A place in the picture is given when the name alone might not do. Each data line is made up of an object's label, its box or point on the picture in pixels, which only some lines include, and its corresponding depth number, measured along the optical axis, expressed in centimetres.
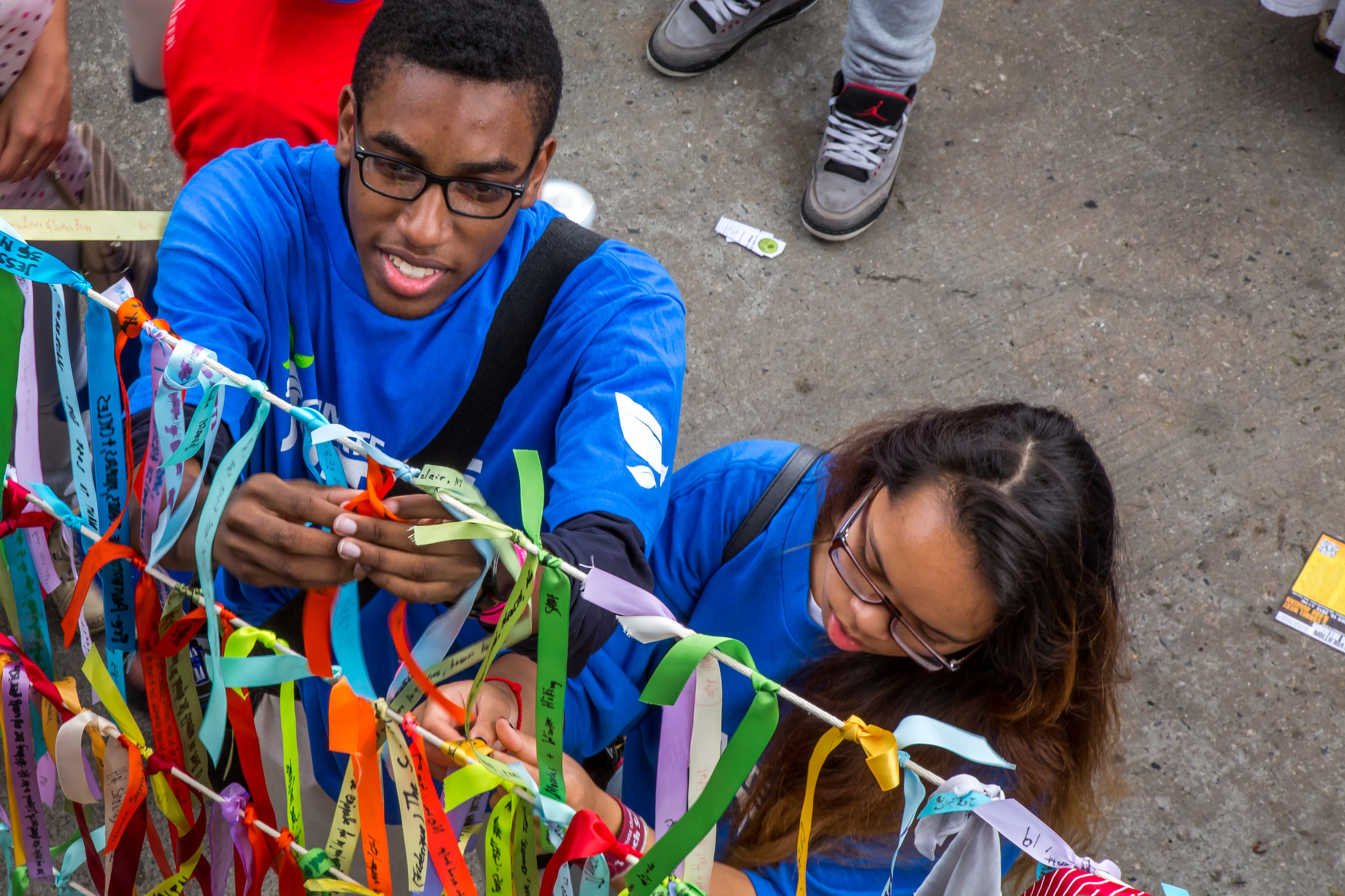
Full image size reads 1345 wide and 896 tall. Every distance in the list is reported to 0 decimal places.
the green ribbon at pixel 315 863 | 211
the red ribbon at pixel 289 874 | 213
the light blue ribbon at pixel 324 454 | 199
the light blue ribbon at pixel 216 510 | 201
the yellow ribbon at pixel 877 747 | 196
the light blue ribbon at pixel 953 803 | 197
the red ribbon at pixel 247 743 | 211
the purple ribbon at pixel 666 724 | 196
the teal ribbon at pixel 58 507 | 213
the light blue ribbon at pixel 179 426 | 202
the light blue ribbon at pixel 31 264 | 203
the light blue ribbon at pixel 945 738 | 197
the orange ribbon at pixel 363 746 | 205
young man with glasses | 216
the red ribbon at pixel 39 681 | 214
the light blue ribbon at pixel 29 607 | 217
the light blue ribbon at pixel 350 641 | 205
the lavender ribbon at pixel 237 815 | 212
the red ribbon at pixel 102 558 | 209
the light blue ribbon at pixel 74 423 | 206
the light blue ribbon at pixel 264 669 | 206
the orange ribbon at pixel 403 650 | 204
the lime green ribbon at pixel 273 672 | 206
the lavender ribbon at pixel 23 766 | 213
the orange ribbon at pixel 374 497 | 201
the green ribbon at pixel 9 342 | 206
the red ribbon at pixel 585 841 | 203
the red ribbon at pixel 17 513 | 214
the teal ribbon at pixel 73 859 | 221
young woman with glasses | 220
